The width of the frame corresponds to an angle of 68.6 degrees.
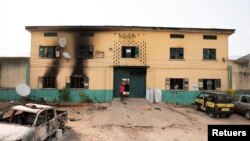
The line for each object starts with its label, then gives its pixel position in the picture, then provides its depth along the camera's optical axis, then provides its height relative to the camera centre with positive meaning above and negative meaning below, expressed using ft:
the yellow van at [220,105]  42.92 -7.12
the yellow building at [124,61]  58.18 +4.38
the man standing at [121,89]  54.57 -4.40
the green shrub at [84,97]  57.48 -7.21
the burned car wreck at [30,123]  20.65 -6.41
